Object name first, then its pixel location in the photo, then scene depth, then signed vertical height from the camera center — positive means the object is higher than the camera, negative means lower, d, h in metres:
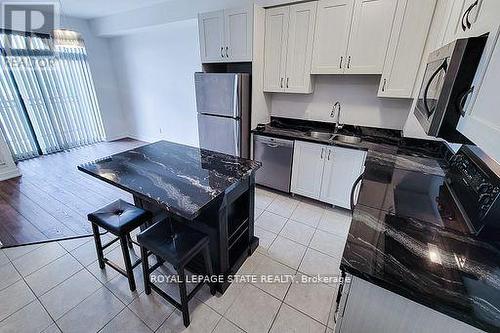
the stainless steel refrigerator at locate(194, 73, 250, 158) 2.88 -0.32
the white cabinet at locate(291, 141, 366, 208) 2.52 -0.97
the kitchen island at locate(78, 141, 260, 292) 1.39 -0.64
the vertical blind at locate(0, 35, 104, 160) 3.94 -0.23
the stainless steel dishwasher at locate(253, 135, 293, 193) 2.91 -0.96
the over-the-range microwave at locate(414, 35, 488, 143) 0.94 +0.01
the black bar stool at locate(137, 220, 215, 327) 1.39 -0.99
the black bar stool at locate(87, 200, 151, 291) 1.64 -0.99
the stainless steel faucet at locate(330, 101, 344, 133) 2.91 -0.36
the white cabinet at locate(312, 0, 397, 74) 2.17 +0.52
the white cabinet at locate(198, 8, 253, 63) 2.71 +0.64
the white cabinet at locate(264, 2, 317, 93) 2.55 +0.47
